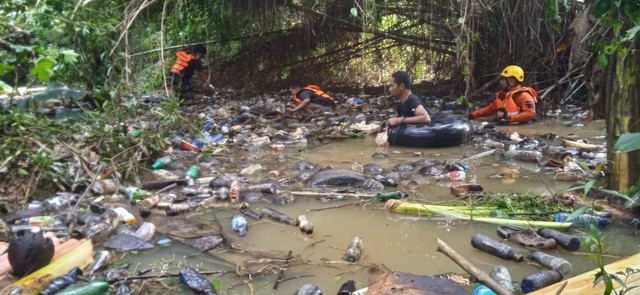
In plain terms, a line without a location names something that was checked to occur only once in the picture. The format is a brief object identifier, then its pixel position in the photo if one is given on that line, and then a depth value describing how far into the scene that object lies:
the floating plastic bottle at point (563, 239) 2.89
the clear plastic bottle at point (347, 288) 2.38
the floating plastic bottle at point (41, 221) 3.35
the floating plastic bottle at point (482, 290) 2.19
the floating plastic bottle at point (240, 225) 3.29
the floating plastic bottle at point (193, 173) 4.55
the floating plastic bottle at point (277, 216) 3.47
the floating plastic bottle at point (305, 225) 3.28
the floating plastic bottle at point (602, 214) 3.29
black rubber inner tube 5.84
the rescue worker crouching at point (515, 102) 7.12
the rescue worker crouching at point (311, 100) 7.87
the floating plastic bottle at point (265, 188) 4.09
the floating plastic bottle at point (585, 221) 3.17
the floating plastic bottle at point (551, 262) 2.58
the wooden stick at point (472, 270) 1.94
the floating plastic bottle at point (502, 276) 2.44
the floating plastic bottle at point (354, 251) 2.85
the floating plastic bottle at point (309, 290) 2.41
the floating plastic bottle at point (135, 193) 3.94
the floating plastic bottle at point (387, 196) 3.79
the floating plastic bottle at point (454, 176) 4.45
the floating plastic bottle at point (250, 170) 4.82
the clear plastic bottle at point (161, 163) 4.79
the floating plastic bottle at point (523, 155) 5.05
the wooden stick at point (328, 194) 3.92
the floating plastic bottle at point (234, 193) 3.94
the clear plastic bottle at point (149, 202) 3.78
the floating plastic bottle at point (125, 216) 3.44
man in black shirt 5.89
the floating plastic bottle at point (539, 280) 2.38
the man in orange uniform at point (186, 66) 9.54
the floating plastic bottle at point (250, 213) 3.57
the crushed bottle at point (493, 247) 2.80
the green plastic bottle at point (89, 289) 2.25
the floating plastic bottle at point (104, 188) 3.98
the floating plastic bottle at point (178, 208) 3.66
